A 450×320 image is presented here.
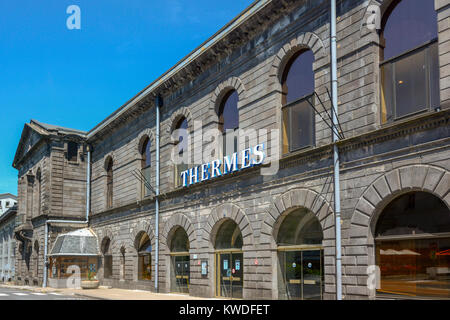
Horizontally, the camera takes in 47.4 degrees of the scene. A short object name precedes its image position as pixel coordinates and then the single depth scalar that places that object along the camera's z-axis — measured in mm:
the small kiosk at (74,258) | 34656
